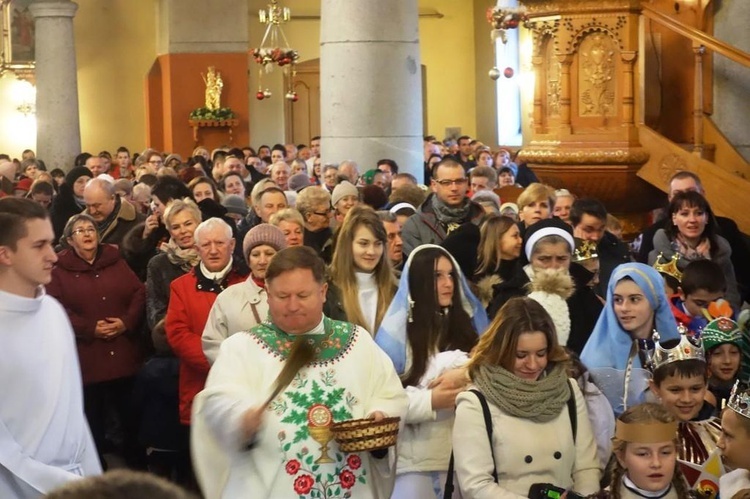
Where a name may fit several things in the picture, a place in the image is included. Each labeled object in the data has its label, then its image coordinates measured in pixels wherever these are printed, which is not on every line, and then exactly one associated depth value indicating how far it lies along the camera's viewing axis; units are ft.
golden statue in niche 91.35
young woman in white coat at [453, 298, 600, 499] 16.22
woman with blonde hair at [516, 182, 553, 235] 27.91
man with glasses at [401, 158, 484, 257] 28.45
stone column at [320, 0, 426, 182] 43.75
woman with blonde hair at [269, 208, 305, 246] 26.30
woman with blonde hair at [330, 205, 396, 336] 21.99
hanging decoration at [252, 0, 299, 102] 79.56
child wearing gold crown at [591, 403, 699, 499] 15.17
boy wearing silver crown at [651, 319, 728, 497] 17.48
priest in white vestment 14.83
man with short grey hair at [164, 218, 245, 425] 23.94
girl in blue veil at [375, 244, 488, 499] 18.08
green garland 91.15
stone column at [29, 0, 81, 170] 78.69
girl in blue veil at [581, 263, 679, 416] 18.88
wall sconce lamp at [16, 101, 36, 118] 98.02
